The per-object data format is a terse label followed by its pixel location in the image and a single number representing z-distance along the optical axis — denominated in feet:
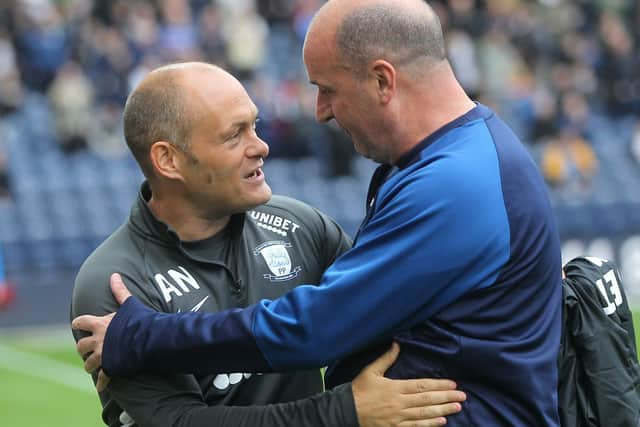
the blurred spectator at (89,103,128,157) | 48.91
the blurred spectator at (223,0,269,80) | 51.83
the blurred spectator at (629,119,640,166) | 56.59
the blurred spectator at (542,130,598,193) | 53.12
